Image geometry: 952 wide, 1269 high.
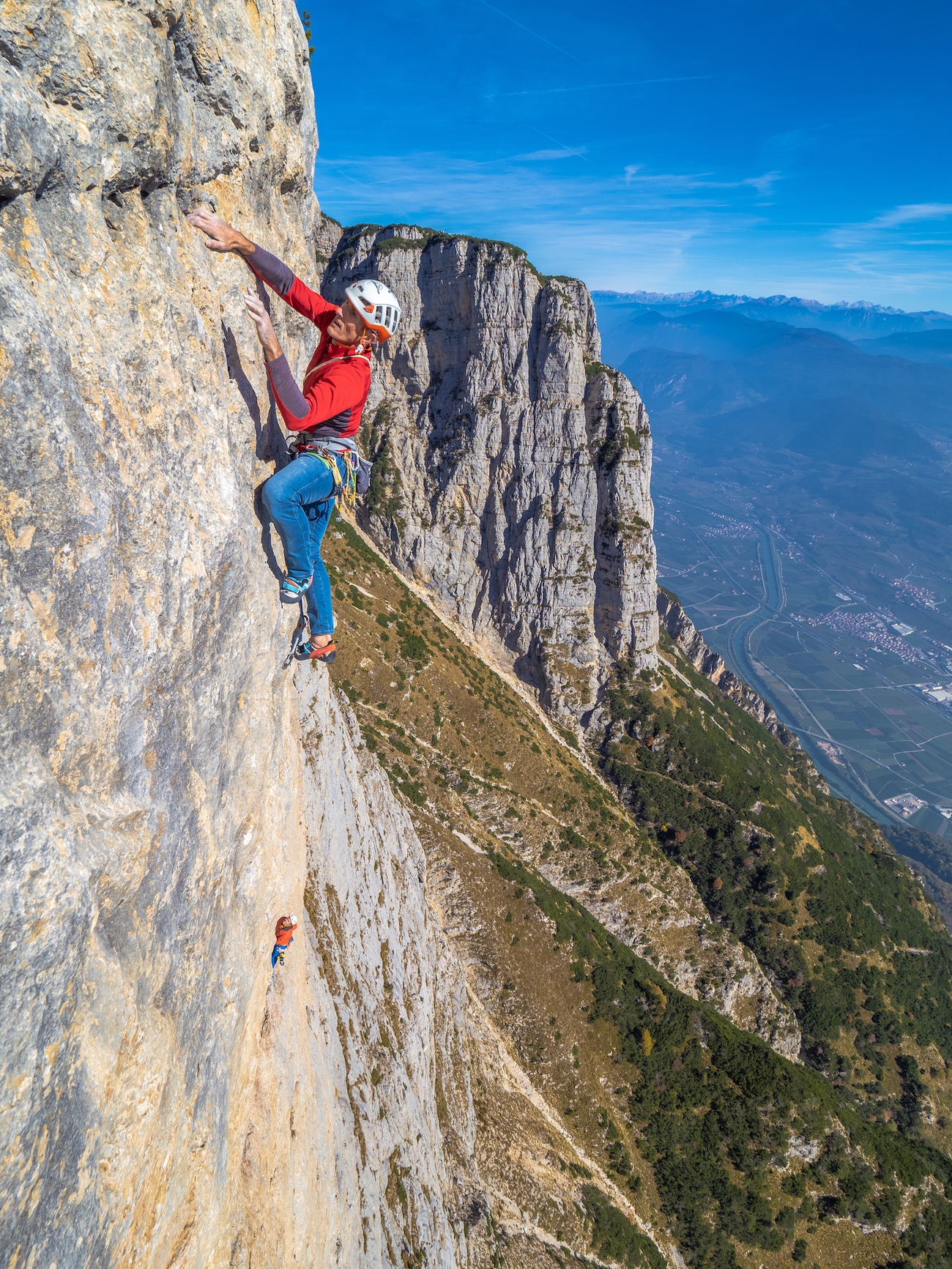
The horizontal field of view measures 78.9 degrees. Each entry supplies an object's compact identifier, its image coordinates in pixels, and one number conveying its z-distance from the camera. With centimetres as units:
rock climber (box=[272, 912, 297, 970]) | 1333
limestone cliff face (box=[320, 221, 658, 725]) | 7694
